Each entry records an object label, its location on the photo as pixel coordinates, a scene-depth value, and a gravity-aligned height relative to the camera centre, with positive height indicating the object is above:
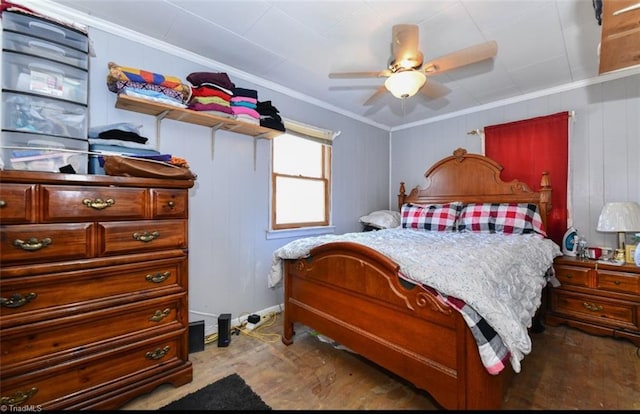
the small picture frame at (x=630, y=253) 2.45 -0.42
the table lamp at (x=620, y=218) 2.36 -0.11
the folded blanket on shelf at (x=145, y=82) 1.87 +0.90
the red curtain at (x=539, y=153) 2.96 +0.61
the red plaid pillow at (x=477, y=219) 2.96 -0.14
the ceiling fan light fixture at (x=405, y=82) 1.91 +0.89
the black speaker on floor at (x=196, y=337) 2.17 -1.02
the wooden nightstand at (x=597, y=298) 2.31 -0.83
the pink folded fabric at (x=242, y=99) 2.41 +0.97
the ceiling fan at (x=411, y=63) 1.80 +1.01
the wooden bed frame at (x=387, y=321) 1.30 -0.70
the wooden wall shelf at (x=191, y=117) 1.96 +0.75
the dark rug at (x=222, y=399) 1.55 -1.13
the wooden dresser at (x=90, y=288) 1.29 -0.43
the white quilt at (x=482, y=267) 1.25 -0.36
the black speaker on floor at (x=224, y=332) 2.26 -1.03
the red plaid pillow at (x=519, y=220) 2.78 -0.14
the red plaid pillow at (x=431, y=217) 3.20 -0.12
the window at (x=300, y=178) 3.09 +0.36
